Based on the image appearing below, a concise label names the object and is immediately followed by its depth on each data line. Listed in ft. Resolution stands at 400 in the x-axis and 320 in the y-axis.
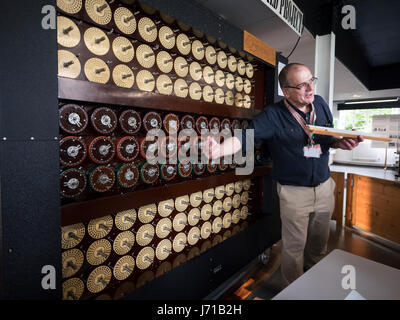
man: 5.80
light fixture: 24.40
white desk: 2.36
